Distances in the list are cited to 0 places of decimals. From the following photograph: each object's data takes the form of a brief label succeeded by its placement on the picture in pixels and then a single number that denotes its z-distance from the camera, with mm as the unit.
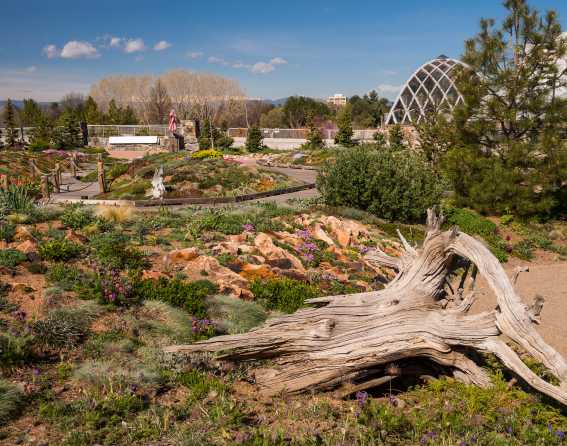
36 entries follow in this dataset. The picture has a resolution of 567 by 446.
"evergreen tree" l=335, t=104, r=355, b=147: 41156
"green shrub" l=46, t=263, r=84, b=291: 7258
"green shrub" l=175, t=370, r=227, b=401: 5328
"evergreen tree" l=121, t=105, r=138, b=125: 55344
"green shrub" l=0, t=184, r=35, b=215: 10281
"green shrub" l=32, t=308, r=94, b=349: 6051
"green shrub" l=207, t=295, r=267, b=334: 7055
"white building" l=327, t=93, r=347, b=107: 171700
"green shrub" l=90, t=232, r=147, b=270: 8273
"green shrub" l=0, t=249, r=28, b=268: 7551
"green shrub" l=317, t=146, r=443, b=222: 15344
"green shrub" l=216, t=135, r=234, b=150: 43156
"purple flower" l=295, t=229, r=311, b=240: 11817
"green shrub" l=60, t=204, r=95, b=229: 10188
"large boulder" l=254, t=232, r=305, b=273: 9961
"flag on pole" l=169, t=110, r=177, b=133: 38938
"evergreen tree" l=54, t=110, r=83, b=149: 42250
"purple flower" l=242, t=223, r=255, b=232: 11555
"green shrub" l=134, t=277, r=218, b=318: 7398
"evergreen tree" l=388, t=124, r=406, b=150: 37406
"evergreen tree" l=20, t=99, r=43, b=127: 55656
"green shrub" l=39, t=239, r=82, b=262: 8062
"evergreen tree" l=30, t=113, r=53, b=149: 41569
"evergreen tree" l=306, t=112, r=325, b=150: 41938
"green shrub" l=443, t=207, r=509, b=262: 14914
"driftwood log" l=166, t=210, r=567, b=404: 5102
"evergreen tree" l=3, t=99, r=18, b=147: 43312
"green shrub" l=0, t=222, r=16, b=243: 8648
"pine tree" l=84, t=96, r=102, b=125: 54875
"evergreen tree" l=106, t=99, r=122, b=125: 54238
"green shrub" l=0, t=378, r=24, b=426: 4676
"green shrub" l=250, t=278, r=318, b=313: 8203
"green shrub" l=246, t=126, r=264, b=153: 43781
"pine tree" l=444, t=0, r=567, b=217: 16344
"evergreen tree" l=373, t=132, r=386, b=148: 37425
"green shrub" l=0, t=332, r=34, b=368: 5496
